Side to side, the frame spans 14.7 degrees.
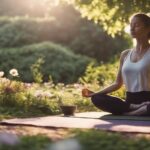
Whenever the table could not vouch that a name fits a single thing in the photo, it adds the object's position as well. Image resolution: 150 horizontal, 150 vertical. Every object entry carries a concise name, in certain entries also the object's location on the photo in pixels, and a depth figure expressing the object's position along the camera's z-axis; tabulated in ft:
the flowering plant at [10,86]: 25.93
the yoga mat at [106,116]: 21.39
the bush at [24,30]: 56.65
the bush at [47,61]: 50.06
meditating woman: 22.45
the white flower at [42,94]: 26.17
